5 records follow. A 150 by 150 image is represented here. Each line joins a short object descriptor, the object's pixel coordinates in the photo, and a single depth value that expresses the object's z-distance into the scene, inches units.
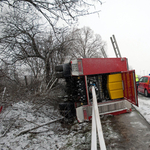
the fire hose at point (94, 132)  91.2
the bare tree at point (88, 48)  1268.6
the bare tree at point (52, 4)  140.5
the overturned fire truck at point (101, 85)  211.0
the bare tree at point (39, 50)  349.1
